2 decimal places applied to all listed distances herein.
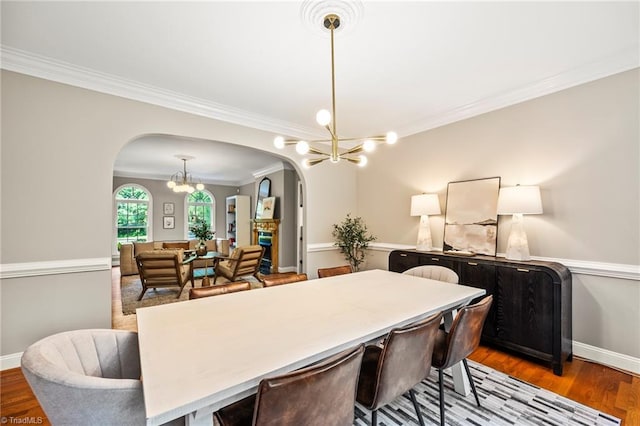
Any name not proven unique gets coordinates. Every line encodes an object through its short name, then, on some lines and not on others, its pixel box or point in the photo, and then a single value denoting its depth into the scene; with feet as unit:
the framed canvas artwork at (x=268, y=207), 23.58
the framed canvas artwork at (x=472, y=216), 10.43
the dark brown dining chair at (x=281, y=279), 8.16
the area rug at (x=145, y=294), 14.30
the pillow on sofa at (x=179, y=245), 23.94
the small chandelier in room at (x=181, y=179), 21.08
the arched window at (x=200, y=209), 30.37
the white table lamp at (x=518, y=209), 8.77
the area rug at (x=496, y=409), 6.01
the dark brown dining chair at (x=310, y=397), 3.00
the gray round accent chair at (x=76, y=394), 3.09
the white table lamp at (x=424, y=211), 11.87
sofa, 20.84
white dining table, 3.11
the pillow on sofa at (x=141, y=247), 21.58
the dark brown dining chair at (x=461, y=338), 5.43
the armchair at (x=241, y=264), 16.76
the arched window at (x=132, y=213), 26.91
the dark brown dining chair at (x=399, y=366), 4.32
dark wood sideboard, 7.88
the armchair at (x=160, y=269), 14.80
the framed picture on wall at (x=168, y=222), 28.78
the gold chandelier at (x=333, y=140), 6.06
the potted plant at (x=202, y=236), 17.95
